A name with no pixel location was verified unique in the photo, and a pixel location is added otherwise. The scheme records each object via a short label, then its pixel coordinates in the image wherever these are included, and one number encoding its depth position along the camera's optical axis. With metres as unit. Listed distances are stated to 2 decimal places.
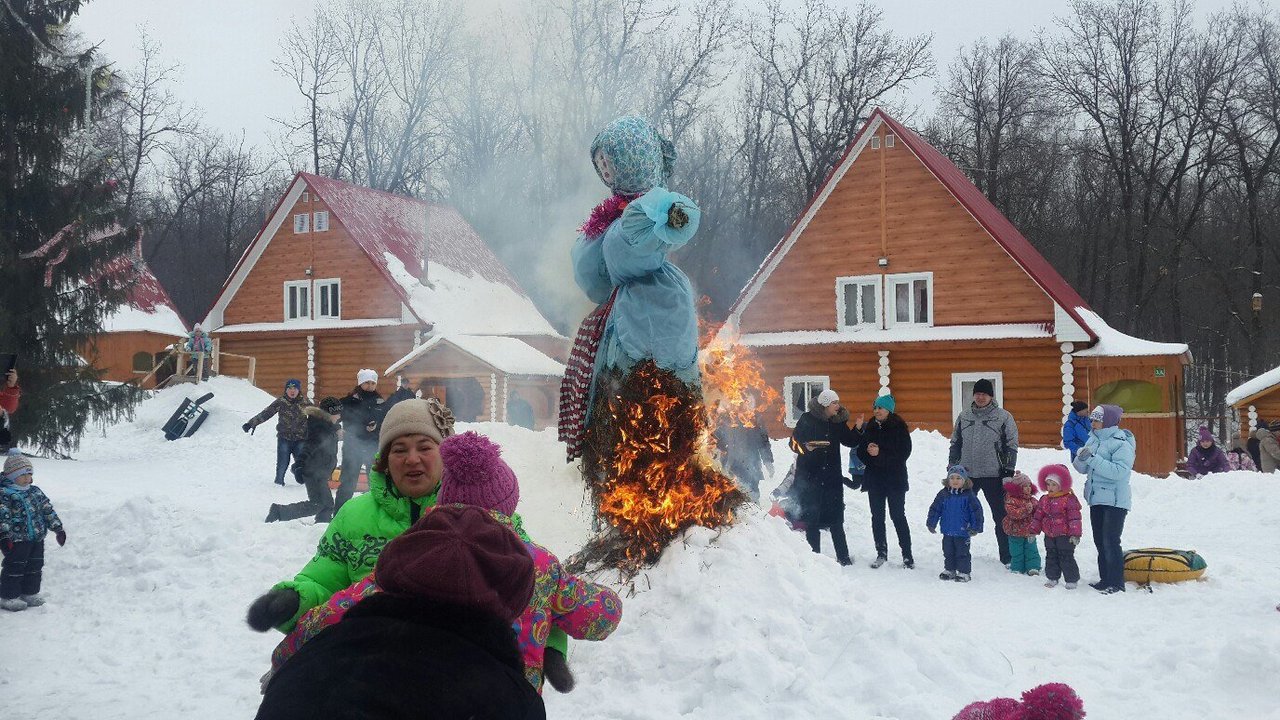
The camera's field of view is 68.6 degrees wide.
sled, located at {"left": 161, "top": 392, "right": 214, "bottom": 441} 19.36
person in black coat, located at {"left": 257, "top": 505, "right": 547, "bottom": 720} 1.47
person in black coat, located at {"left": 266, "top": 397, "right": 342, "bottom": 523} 8.81
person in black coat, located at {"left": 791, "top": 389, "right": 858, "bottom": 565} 8.99
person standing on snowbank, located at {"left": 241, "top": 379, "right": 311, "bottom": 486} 12.65
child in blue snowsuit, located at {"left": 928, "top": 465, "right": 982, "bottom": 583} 8.48
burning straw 4.86
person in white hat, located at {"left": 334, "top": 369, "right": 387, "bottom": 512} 9.45
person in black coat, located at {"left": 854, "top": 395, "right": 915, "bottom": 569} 8.91
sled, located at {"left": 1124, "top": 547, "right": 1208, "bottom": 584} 7.87
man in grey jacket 8.88
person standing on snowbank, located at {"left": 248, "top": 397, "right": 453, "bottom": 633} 2.99
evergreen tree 12.49
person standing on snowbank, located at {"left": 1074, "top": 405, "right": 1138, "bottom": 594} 7.78
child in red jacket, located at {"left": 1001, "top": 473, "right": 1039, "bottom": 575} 8.58
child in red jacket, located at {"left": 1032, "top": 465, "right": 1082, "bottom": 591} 8.04
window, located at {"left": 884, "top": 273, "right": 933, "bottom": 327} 19.14
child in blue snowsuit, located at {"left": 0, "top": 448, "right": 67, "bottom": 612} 6.95
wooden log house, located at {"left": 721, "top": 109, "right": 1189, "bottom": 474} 17.81
